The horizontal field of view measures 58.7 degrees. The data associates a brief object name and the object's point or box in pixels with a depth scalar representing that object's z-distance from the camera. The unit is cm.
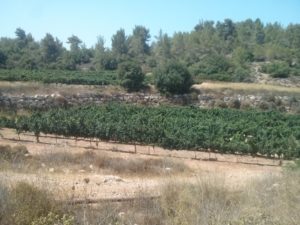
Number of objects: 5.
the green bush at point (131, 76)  2956
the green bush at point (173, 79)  2945
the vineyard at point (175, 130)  1803
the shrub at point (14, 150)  1210
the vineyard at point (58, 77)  2998
